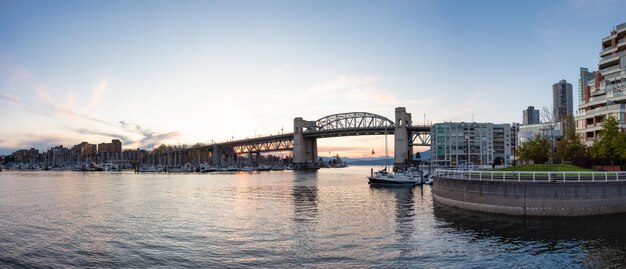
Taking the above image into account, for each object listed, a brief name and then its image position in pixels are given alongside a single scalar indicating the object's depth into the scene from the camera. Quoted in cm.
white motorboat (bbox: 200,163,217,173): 19461
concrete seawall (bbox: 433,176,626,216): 3688
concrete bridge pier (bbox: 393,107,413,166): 19222
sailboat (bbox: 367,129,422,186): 8012
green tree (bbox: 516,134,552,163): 9131
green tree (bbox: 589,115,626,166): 5656
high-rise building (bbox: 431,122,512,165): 19684
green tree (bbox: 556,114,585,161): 7793
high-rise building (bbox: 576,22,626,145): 7675
